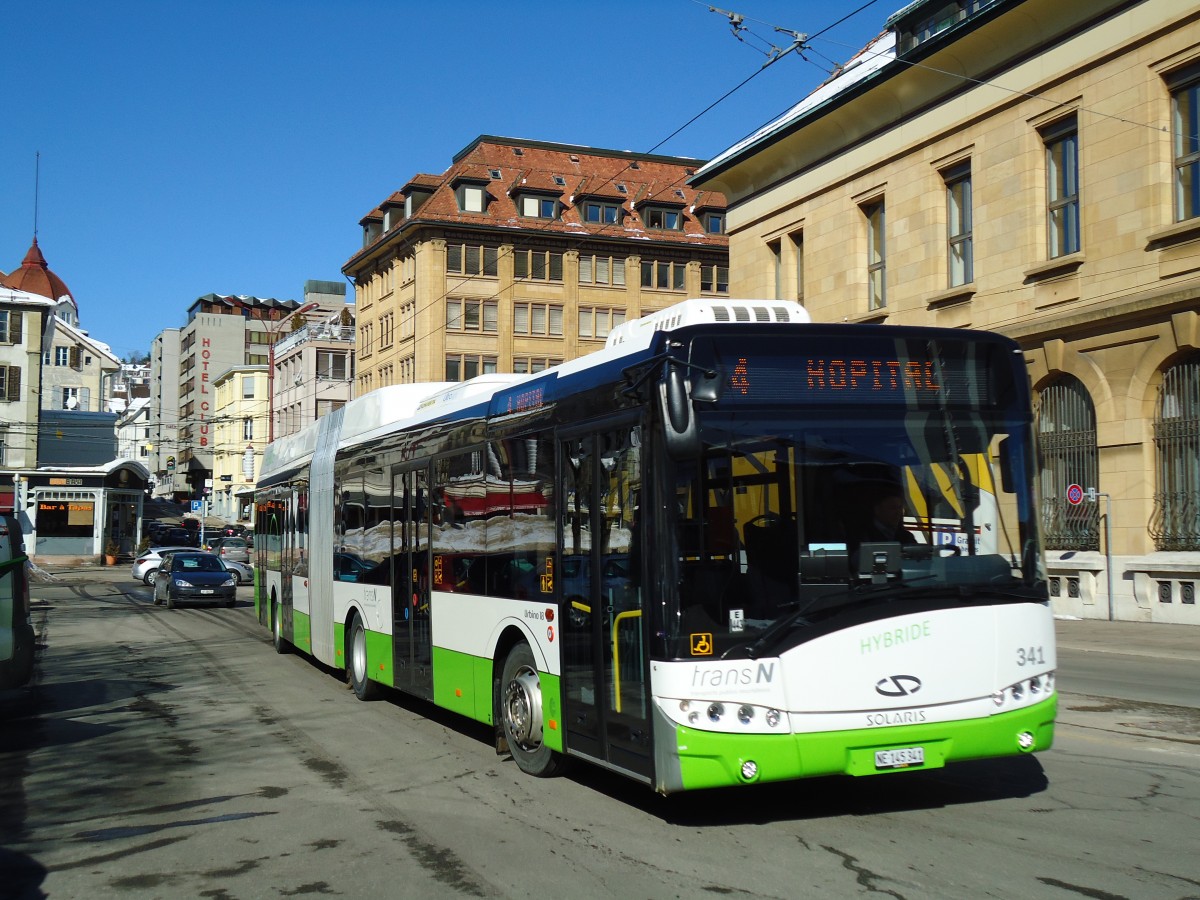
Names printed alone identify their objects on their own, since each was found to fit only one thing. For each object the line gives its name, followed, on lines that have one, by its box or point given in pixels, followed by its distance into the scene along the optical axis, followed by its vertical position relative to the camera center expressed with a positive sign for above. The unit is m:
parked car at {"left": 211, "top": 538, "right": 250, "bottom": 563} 57.78 -0.70
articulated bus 6.92 -0.17
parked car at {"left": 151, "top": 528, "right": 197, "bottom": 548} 71.00 -0.18
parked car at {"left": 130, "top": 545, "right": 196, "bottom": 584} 47.59 -1.06
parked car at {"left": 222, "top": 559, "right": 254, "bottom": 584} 50.36 -1.53
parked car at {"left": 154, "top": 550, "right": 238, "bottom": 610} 34.44 -1.25
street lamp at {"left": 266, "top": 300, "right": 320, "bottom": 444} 66.06 +17.61
